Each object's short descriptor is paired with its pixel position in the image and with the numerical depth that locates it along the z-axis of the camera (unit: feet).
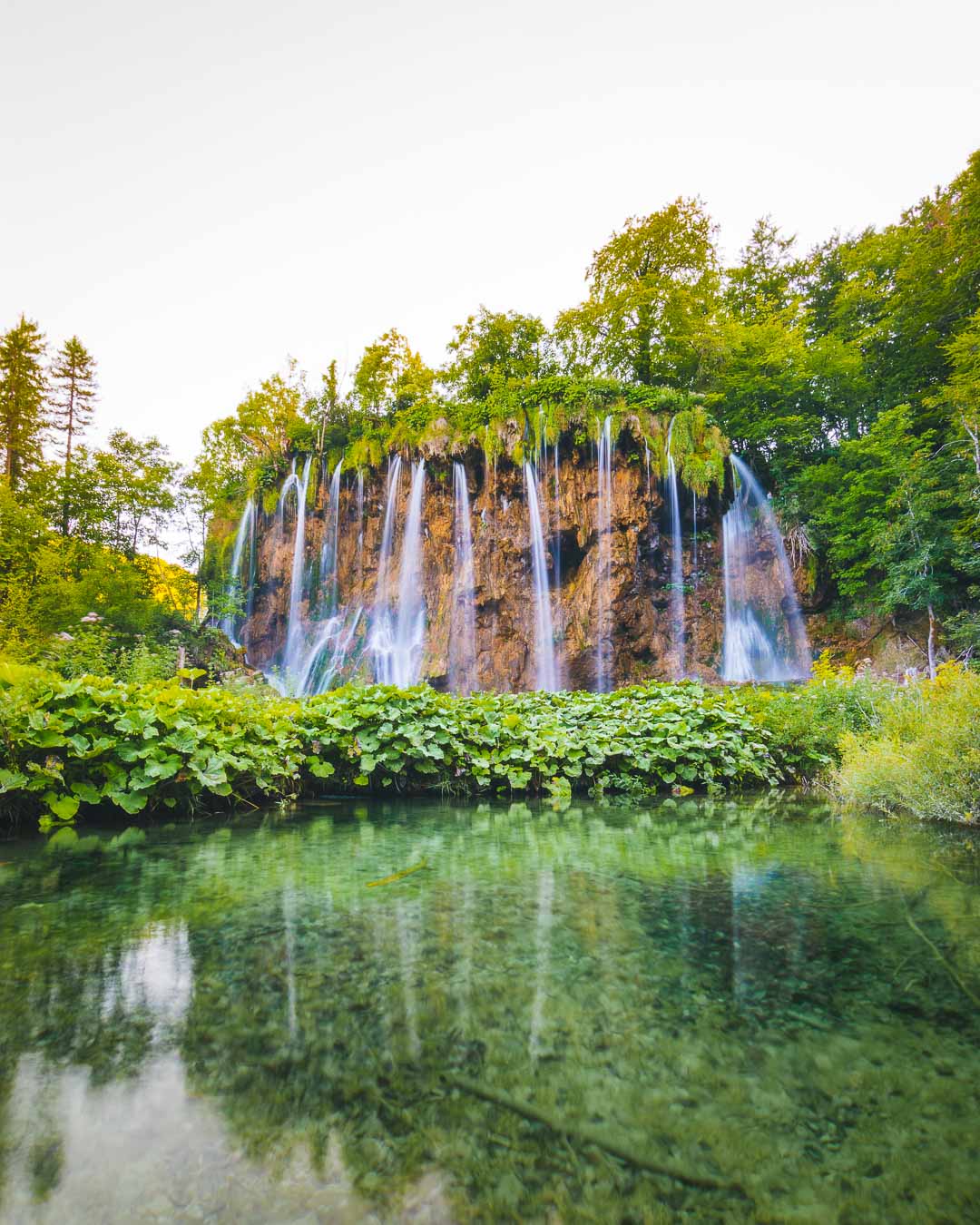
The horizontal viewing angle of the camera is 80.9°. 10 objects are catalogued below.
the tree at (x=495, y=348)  78.43
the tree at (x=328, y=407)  78.89
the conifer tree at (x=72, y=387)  91.40
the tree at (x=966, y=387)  48.70
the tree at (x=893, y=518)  51.11
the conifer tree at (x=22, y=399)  84.89
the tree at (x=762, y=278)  81.10
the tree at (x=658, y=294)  66.23
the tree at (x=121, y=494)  59.16
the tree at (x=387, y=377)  80.48
